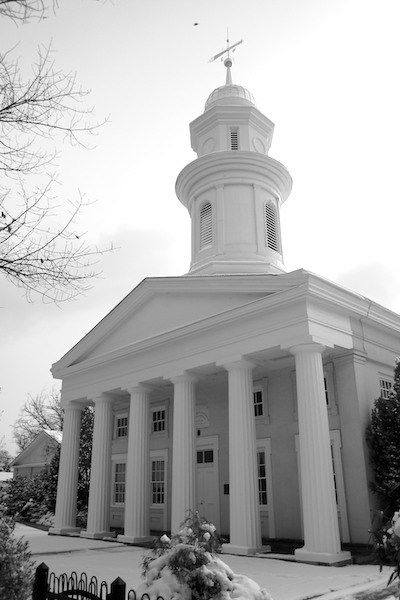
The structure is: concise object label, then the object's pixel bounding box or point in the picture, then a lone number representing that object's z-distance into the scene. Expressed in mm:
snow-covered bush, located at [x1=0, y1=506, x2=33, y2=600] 5855
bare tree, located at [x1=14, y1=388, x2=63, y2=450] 49584
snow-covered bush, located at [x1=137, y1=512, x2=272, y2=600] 5699
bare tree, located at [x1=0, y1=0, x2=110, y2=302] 6191
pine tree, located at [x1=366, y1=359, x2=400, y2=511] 13031
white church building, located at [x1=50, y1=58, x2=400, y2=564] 13391
